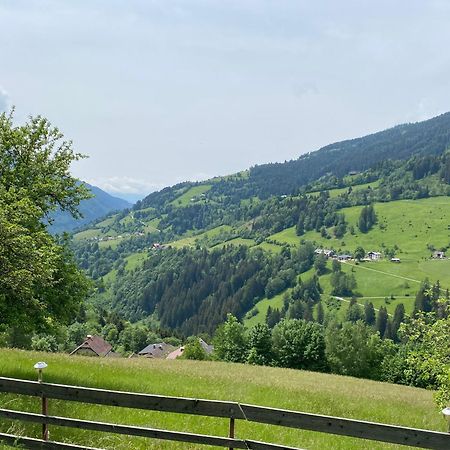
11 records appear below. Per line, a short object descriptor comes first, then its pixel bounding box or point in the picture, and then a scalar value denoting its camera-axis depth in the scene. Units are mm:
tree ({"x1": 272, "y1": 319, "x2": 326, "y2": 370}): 78875
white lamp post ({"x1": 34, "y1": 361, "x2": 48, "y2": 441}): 11273
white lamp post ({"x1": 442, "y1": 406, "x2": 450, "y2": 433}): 9617
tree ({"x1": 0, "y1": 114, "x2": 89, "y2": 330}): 16922
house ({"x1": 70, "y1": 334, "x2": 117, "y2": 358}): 123812
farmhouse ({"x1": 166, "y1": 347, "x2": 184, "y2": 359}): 159700
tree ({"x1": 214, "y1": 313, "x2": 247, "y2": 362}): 88500
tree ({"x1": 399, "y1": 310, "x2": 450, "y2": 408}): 17312
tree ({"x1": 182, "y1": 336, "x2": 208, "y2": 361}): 97750
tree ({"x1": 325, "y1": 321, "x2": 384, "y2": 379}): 82250
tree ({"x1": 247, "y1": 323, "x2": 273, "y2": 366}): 81250
